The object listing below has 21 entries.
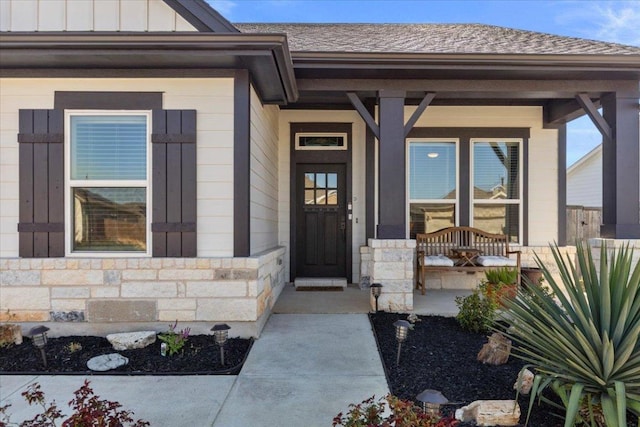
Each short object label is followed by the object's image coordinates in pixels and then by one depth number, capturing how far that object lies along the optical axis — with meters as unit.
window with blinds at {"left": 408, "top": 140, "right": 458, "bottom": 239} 5.89
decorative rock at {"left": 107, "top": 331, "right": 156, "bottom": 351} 3.35
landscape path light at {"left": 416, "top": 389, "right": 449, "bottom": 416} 1.82
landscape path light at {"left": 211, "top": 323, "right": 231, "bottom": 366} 3.05
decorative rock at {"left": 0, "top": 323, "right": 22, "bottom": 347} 3.44
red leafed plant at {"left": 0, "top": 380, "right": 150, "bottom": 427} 1.64
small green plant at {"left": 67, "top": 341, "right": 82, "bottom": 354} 3.30
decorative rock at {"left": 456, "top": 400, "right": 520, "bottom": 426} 2.06
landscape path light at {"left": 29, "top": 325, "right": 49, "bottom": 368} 3.01
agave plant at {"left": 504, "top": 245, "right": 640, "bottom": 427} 1.81
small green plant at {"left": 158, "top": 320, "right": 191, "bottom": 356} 3.25
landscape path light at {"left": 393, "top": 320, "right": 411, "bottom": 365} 2.93
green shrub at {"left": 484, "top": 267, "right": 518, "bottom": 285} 4.16
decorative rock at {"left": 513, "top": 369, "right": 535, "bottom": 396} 2.42
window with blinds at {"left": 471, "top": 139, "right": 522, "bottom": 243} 5.88
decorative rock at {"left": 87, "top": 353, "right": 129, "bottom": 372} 3.00
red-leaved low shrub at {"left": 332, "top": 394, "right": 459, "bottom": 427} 1.58
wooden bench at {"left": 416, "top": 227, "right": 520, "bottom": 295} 5.24
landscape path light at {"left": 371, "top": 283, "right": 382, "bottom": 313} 4.20
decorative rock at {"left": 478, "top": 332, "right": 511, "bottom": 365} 2.96
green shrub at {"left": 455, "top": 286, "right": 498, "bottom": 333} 3.67
